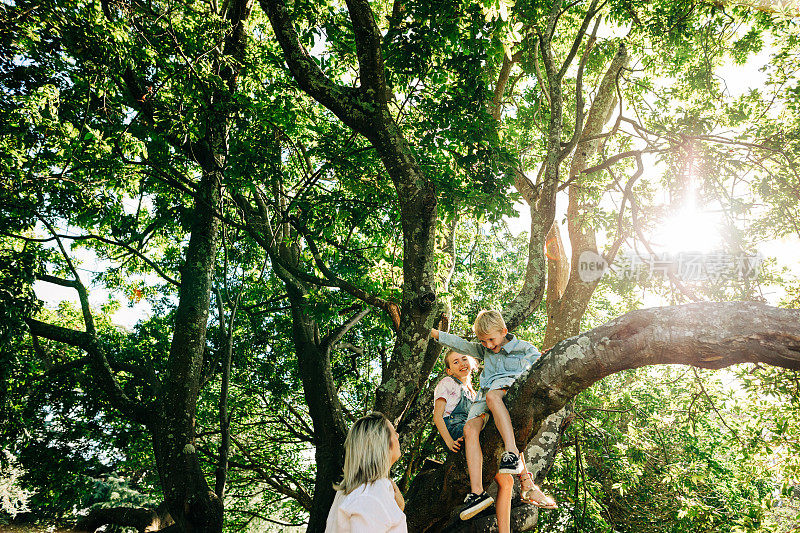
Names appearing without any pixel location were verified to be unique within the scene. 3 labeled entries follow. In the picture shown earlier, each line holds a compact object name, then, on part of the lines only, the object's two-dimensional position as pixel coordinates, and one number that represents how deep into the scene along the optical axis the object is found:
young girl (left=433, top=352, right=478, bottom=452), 4.30
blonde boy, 3.27
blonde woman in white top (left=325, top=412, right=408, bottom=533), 2.55
